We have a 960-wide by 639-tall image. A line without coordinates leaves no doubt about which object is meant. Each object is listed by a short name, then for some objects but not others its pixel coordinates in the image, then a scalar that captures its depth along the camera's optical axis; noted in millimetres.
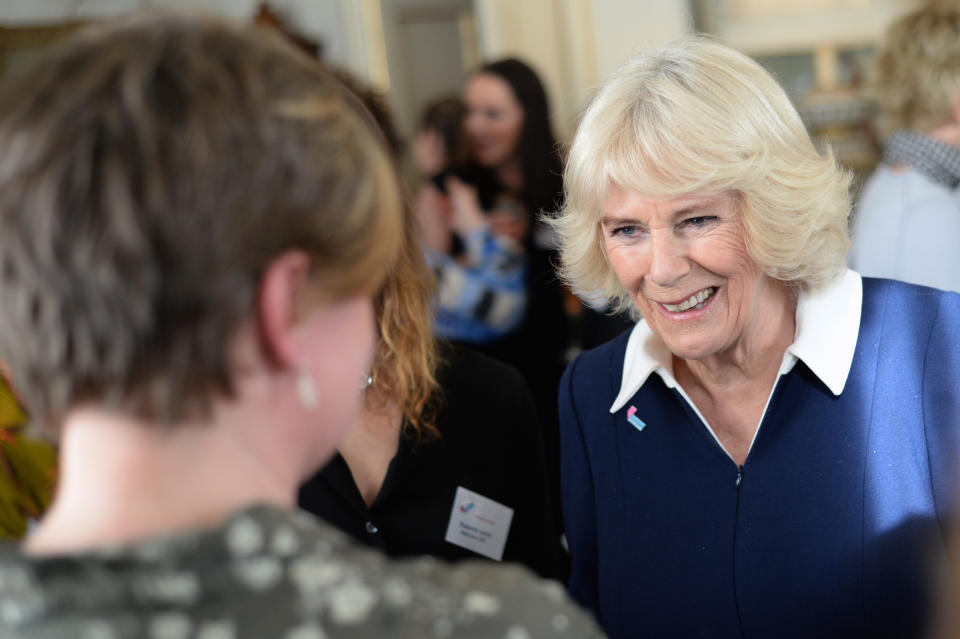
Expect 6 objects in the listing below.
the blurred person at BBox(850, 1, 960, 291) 2707
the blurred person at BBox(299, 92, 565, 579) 1844
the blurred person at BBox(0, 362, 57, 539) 1838
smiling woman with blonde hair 1674
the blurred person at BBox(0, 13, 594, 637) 689
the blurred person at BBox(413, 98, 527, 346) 3070
